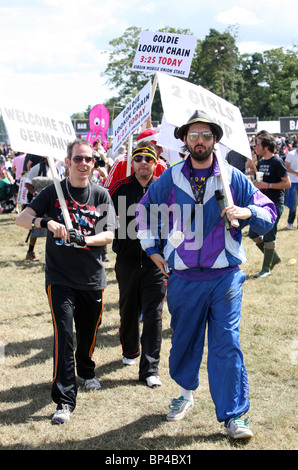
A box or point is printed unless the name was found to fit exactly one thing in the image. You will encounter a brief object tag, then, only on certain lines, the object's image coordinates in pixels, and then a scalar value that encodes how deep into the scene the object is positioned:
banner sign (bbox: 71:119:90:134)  43.34
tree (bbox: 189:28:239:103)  66.44
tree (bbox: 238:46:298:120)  65.25
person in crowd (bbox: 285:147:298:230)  12.20
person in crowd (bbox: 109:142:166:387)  4.74
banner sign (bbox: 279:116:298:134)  27.88
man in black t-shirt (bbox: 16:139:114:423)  4.02
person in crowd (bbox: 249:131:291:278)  8.00
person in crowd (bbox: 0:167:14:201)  15.77
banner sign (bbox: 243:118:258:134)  34.34
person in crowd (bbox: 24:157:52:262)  9.05
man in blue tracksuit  3.58
